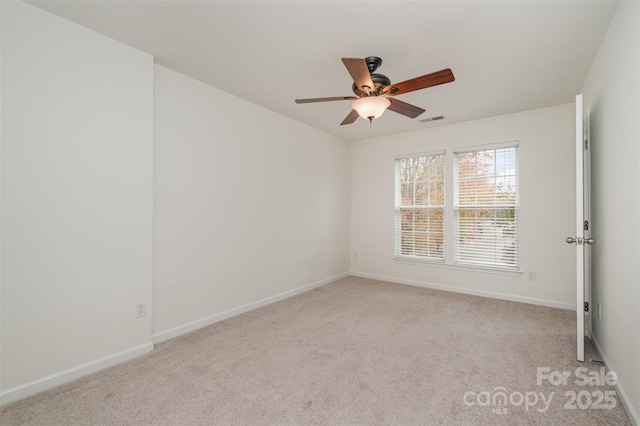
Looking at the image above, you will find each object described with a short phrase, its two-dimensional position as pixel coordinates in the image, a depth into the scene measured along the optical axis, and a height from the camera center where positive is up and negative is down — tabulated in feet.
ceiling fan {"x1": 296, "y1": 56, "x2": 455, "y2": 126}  6.78 +3.20
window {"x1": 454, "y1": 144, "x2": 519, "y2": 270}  13.61 +0.32
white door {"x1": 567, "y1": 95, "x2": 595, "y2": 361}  7.50 -0.40
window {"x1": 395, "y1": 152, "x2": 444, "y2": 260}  15.65 +0.39
